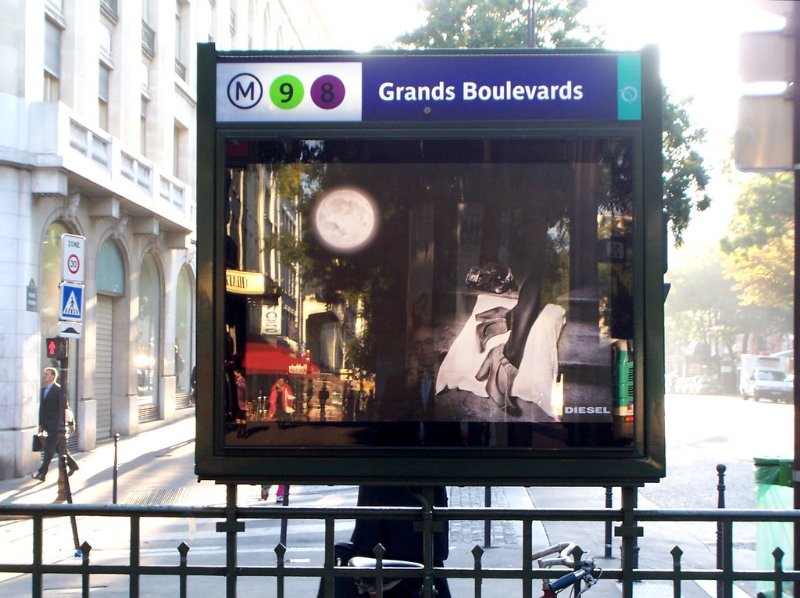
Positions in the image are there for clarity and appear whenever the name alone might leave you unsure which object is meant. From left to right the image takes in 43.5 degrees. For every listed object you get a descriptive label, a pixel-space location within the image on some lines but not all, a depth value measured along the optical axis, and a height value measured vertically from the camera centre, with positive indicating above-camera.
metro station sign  3.38 +0.77
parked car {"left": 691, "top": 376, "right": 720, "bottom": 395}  88.57 -6.06
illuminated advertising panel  3.33 +0.16
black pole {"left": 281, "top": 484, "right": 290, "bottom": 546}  7.78 -1.69
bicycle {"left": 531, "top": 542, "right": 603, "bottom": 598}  3.52 -0.90
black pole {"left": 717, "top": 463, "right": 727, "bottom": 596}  8.35 -1.41
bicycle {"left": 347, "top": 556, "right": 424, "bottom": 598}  3.49 -0.88
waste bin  6.74 -1.24
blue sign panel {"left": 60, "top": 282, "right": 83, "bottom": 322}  13.38 +0.21
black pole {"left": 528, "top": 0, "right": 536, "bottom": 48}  19.03 +5.63
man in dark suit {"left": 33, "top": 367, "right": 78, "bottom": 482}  16.58 -1.61
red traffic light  13.88 -0.43
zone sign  13.05 +0.78
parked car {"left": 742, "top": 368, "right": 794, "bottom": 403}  57.09 -3.83
